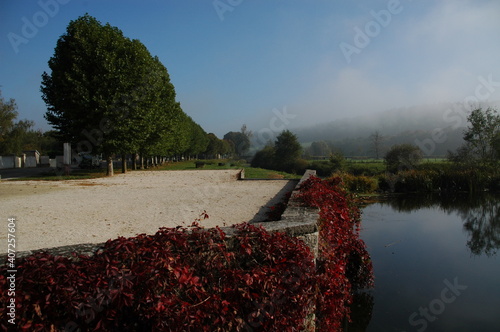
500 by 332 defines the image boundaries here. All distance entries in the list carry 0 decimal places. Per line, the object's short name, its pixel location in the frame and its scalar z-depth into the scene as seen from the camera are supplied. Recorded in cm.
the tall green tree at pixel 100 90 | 1931
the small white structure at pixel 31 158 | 4341
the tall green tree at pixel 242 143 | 11838
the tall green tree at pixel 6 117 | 4334
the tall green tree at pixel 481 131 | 3612
